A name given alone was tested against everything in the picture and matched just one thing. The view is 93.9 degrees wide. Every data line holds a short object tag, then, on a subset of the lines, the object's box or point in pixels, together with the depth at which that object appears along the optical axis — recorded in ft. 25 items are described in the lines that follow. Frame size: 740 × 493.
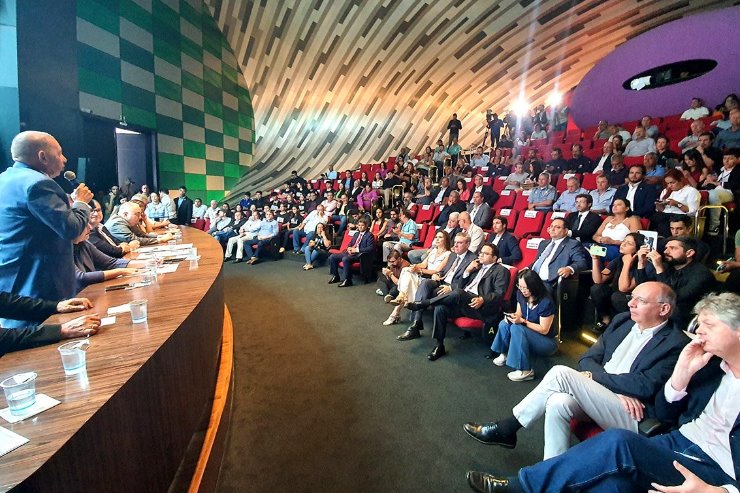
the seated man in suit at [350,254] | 15.72
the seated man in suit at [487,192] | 17.47
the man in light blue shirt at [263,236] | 21.47
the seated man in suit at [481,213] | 15.46
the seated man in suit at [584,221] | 11.80
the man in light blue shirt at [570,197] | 14.15
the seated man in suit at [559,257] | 9.68
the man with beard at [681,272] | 7.48
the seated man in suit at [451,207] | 17.39
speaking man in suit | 4.44
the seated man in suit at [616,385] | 4.65
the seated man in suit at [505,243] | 11.74
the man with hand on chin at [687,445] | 3.56
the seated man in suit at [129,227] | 10.64
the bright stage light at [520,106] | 36.65
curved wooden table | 2.16
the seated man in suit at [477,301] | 8.65
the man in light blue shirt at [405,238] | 16.19
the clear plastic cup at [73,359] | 2.96
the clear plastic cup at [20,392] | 2.42
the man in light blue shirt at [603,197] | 13.20
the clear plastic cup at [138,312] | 4.13
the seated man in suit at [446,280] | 9.82
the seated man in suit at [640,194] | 11.85
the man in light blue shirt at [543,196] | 15.40
